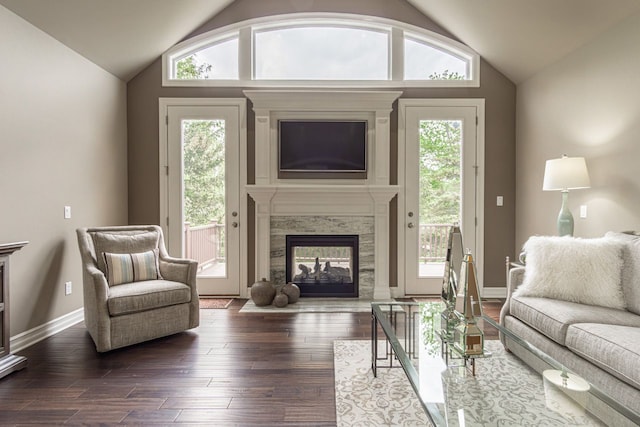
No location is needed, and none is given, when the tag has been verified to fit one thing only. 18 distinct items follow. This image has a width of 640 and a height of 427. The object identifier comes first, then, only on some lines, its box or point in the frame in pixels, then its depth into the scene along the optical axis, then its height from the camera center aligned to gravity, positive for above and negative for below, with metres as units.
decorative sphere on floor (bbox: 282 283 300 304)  4.34 -0.94
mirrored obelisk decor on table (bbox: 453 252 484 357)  1.91 -0.52
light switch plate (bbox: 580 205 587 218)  3.47 -0.01
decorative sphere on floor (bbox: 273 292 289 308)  4.23 -1.01
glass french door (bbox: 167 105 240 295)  4.67 +0.27
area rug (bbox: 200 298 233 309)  4.34 -1.09
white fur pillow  2.48 -0.42
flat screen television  4.61 +0.85
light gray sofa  1.80 -0.69
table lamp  3.16 +0.26
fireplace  4.65 -0.65
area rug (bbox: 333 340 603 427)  1.40 -0.77
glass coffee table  1.36 -0.75
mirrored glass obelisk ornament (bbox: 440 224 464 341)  2.03 -0.36
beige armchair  2.96 -0.65
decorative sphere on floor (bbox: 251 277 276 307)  4.28 -0.94
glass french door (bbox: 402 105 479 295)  4.66 +0.36
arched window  4.67 +1.93
